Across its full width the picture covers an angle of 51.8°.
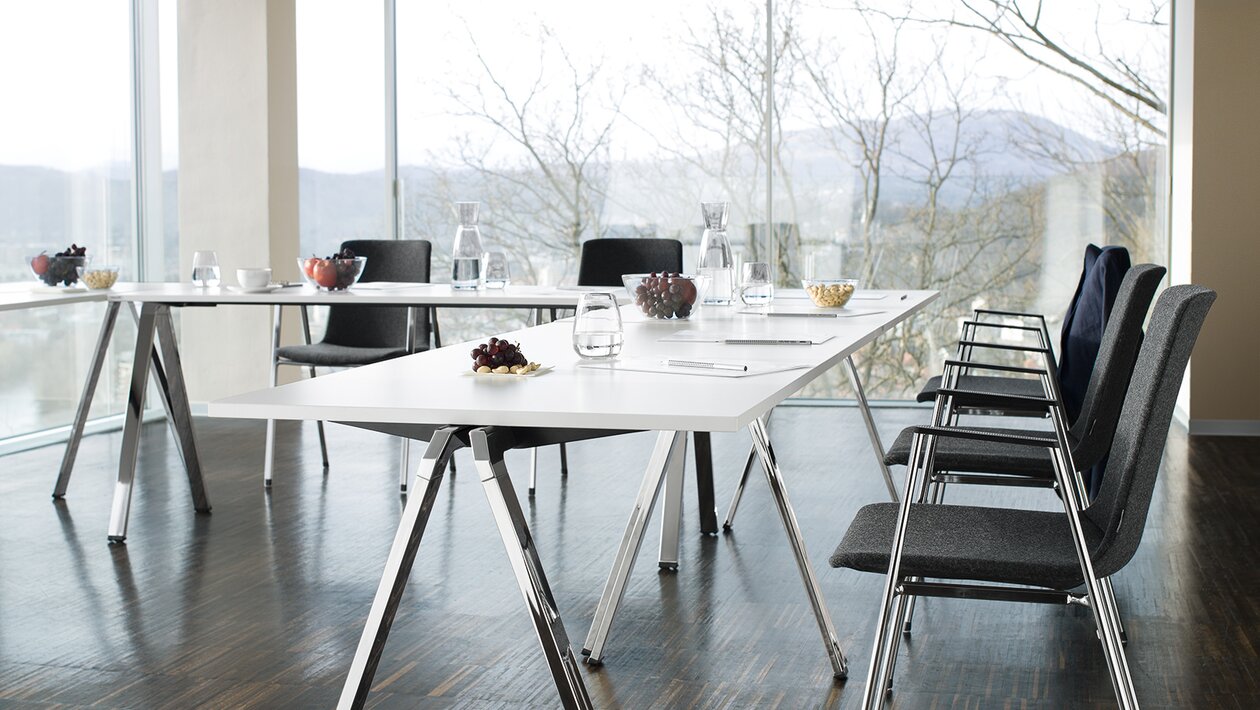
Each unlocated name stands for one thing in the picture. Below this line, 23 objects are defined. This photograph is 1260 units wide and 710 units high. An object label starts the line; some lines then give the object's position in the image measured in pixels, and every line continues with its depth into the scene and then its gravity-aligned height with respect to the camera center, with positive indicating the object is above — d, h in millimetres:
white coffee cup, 4301 +53
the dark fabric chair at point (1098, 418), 2766 -284
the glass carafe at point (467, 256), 4375 +126
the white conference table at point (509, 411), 1771 -161
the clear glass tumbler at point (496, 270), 4520 +81
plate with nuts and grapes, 2193 -118
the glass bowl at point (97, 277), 4348 +59
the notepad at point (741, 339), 2684 -99
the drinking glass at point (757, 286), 3598 +17
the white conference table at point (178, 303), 4059 -44
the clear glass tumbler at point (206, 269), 4496 +87
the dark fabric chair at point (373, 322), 4918 -117
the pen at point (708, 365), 2191 -125
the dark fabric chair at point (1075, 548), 2061 -430
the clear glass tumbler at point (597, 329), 2379 -68
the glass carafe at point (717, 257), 3594 +99
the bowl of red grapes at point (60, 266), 4297 +95
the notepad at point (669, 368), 2189 -131
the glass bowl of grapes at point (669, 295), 3262 -7
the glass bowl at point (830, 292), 3727 +0
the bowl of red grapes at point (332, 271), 4324 +76
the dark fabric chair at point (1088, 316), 3389 -69
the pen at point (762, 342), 2674 -103
